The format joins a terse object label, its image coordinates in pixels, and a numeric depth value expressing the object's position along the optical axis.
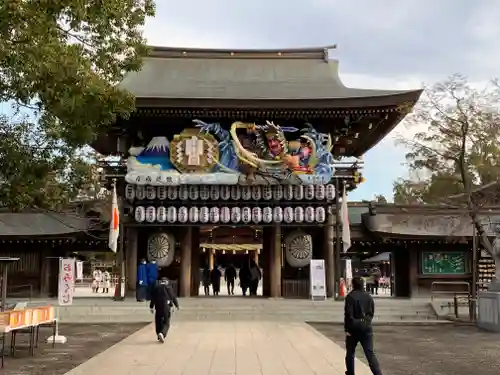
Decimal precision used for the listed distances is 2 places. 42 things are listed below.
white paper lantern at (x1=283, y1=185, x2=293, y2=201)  25.31
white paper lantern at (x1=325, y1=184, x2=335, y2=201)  25.45
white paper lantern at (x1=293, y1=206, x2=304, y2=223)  25.17
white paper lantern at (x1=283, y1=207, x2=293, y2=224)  25.22
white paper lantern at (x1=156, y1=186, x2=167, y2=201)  25.25
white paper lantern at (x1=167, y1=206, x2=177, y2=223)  25.05
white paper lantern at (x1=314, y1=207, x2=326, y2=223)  25.28
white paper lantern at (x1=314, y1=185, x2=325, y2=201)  25.36
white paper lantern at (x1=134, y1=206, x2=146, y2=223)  24.94
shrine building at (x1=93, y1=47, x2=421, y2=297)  24.77
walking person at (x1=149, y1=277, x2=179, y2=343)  14.54
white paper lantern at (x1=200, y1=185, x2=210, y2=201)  25.23
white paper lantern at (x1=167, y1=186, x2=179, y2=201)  25.30
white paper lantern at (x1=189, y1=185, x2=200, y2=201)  25.22
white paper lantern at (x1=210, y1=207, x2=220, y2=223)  25.12
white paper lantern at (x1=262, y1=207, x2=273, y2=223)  25.17
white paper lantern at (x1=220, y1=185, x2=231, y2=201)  25.28
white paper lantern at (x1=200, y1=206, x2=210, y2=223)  25.11
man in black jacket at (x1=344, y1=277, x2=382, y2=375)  9.41
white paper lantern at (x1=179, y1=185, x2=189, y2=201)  25.19
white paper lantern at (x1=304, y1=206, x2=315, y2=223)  25.25
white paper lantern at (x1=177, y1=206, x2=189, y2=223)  25.00
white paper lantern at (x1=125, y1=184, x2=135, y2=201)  25.28
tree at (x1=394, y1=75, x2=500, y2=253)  20.22
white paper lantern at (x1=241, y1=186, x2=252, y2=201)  25.34
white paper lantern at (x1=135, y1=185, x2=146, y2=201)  25.27
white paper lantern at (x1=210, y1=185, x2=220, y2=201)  25.25
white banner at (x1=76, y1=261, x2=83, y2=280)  26.12
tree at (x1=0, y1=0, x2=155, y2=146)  9.23
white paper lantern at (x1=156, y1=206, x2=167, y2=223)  25.00
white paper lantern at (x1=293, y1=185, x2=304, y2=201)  25.28
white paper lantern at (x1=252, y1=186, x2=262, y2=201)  25.36
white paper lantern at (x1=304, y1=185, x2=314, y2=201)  25.31
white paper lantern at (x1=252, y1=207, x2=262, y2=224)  25.12
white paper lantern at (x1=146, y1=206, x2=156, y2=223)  25.05
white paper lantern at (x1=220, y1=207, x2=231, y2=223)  25.19
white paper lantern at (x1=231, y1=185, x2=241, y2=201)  25.36
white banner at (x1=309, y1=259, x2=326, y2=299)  24.60
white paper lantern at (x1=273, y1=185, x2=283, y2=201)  25.31
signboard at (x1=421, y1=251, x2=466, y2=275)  28.23
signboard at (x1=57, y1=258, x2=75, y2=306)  19.25
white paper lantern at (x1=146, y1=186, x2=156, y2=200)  25.27
